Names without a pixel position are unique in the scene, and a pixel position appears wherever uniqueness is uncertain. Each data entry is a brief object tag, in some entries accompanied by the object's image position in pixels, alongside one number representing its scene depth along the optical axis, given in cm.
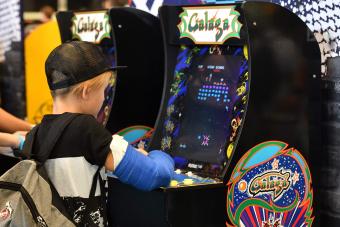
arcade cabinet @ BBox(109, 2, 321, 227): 252
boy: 212
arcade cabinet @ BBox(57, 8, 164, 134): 345
